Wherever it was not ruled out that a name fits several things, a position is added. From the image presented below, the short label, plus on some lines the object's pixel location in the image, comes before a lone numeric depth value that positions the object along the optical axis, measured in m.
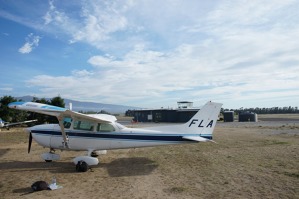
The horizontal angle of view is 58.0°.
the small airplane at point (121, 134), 11.91
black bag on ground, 7.93
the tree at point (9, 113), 35.34
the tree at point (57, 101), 37.82
